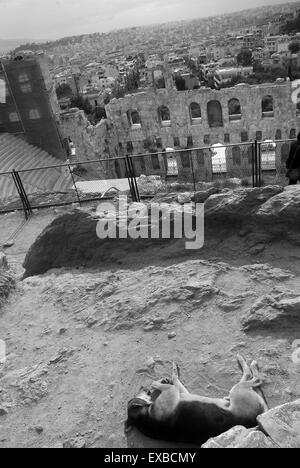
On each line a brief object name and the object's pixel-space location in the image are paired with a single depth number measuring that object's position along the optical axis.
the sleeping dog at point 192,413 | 2.98
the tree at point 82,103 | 55.82
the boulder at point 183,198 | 6.25
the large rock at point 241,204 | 5.40
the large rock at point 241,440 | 2.58
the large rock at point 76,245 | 5.89
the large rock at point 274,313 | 3.97
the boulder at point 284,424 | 2.61
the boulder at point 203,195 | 6.05
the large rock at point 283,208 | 5.00
